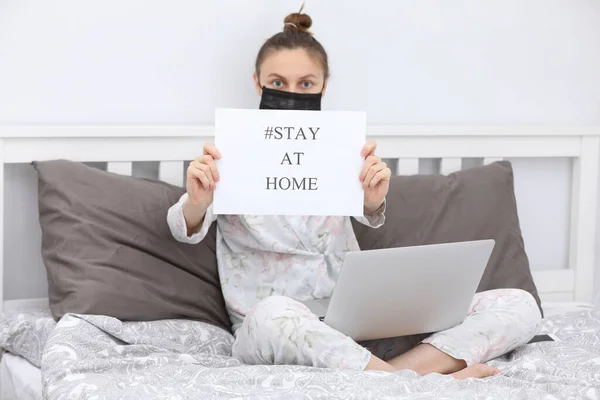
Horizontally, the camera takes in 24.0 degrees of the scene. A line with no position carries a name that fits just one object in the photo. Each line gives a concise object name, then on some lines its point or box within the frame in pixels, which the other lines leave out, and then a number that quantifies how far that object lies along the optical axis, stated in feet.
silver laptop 8.78
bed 8.31
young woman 8.84
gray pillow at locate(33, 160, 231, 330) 9.67
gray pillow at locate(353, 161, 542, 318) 10.63
